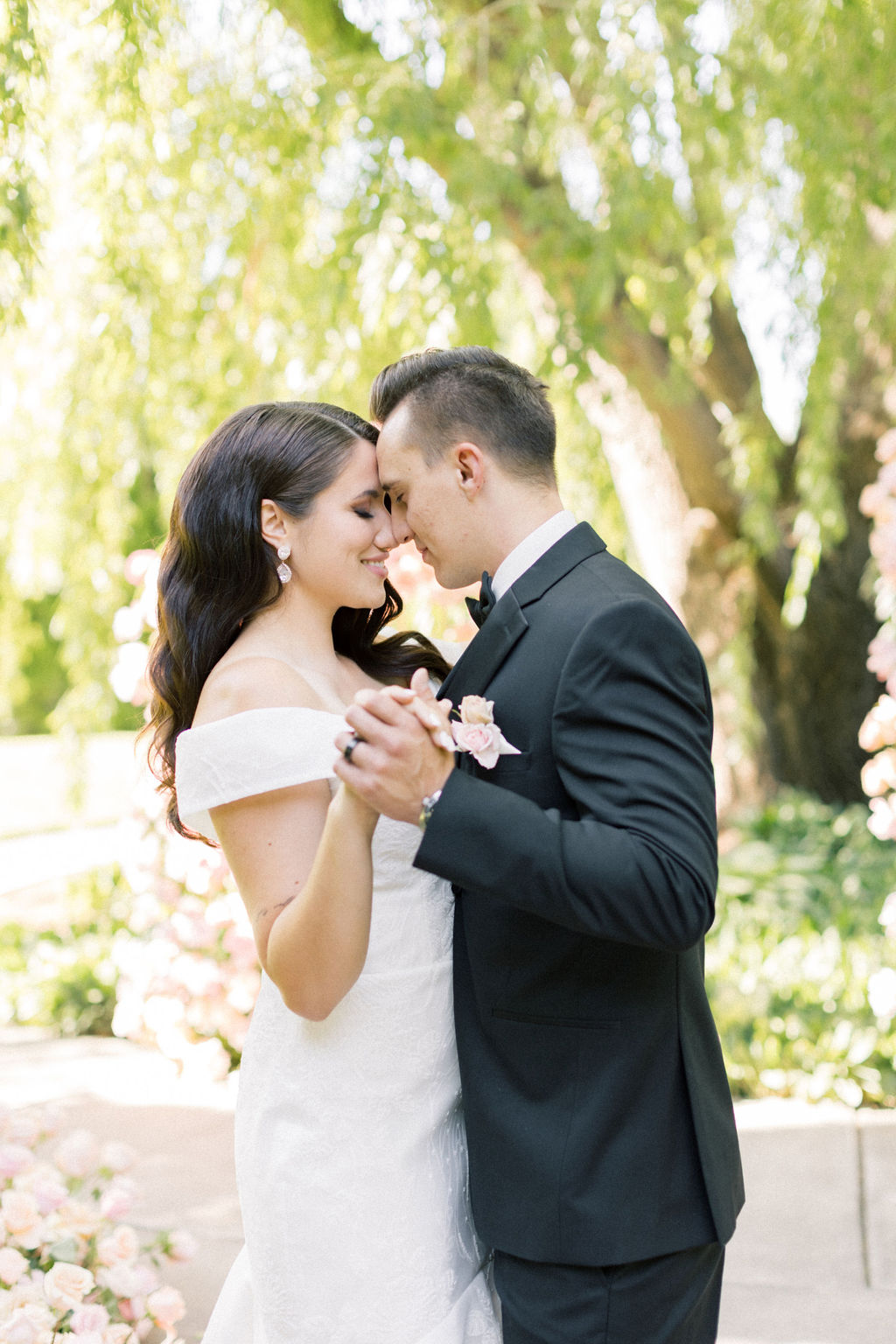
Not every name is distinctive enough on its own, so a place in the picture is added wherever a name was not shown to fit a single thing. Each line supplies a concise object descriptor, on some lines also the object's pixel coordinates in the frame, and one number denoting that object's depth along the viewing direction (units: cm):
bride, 181
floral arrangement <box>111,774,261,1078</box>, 467
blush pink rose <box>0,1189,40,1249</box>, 255
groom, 148
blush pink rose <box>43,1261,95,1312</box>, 240
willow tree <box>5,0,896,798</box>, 426
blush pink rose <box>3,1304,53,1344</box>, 230
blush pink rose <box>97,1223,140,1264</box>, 262
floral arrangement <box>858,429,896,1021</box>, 407
